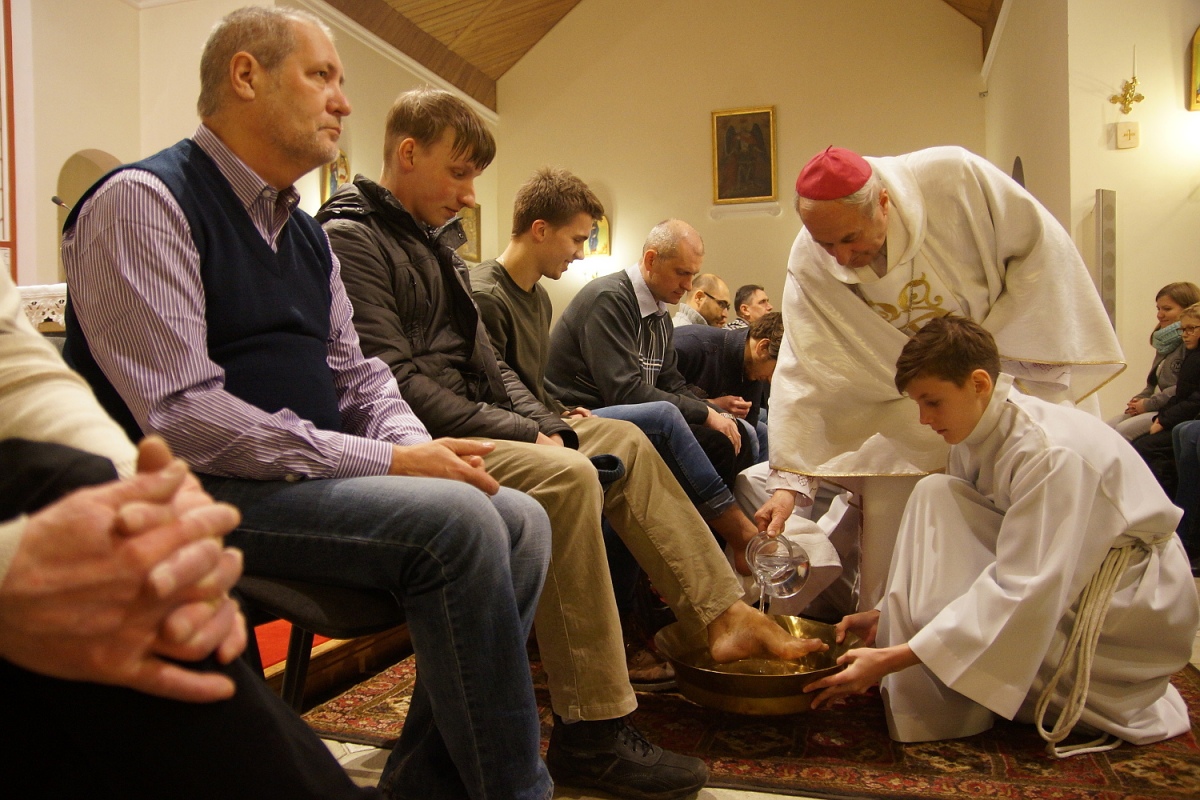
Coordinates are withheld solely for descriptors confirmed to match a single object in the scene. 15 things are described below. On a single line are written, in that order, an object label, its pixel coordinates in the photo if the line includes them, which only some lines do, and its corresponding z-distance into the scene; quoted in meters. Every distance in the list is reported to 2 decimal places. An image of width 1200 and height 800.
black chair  1.31
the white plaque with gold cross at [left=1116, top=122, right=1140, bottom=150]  5.23
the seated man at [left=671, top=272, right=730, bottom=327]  6.25
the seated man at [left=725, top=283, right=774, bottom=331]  7.38
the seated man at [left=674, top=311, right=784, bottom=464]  4.07
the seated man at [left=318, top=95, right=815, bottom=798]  1.82
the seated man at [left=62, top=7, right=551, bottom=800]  1.30
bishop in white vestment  2.64
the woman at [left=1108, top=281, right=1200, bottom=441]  4.98
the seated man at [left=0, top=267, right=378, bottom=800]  0.67
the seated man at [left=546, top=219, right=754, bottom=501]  3.42
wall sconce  5.18
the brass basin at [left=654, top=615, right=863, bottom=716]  2.02
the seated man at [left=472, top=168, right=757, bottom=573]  2.78
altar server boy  2.04
